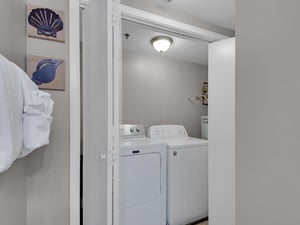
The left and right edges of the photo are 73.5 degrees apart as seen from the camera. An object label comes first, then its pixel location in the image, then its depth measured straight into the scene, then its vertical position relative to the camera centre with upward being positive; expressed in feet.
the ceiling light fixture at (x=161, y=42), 9.11 +3.17
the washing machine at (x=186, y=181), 7.46 -2.70
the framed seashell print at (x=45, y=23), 4.37 +1.98
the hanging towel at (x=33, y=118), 3.29 -0.10
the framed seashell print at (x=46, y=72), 4.37 +0.90
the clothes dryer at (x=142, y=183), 6.48 -2.43
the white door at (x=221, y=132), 5.86 -0.61
